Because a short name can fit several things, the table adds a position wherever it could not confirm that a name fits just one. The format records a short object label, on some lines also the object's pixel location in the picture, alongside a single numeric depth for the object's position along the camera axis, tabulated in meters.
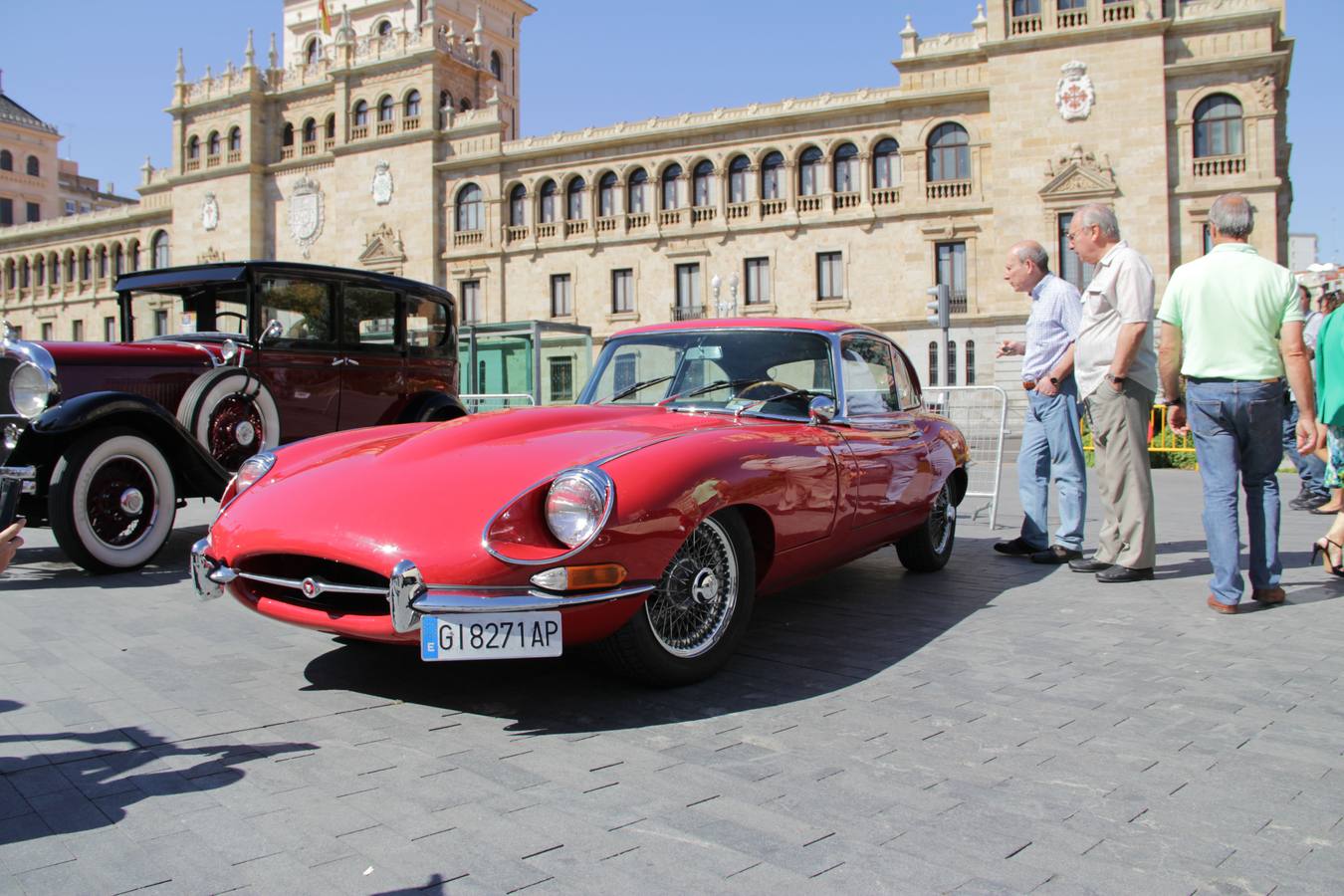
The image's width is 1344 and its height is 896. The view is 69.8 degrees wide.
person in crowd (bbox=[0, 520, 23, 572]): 2.58
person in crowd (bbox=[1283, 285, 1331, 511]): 9.78
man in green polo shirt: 4.91
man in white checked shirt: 6.39
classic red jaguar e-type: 3.10
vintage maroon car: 5.94
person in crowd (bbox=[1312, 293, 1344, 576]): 5.66
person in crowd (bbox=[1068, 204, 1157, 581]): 5.64
